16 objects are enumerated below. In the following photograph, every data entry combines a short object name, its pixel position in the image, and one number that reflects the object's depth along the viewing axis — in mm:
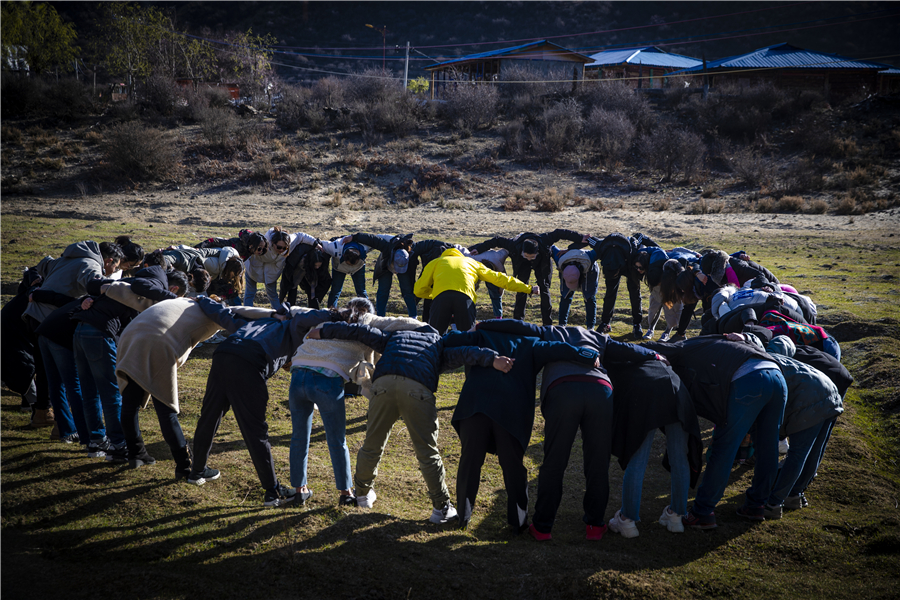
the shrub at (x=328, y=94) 34906
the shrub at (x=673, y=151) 27359
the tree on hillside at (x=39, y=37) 37312
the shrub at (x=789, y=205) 21875
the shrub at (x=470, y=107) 32375
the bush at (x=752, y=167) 25473
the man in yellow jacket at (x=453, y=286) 7504
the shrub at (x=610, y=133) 28984
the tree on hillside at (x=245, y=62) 40184
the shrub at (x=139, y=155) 25016
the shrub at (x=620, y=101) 32594
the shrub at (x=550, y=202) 22469
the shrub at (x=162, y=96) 32375
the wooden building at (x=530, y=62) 39781
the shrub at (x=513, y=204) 22844
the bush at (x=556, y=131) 29078
